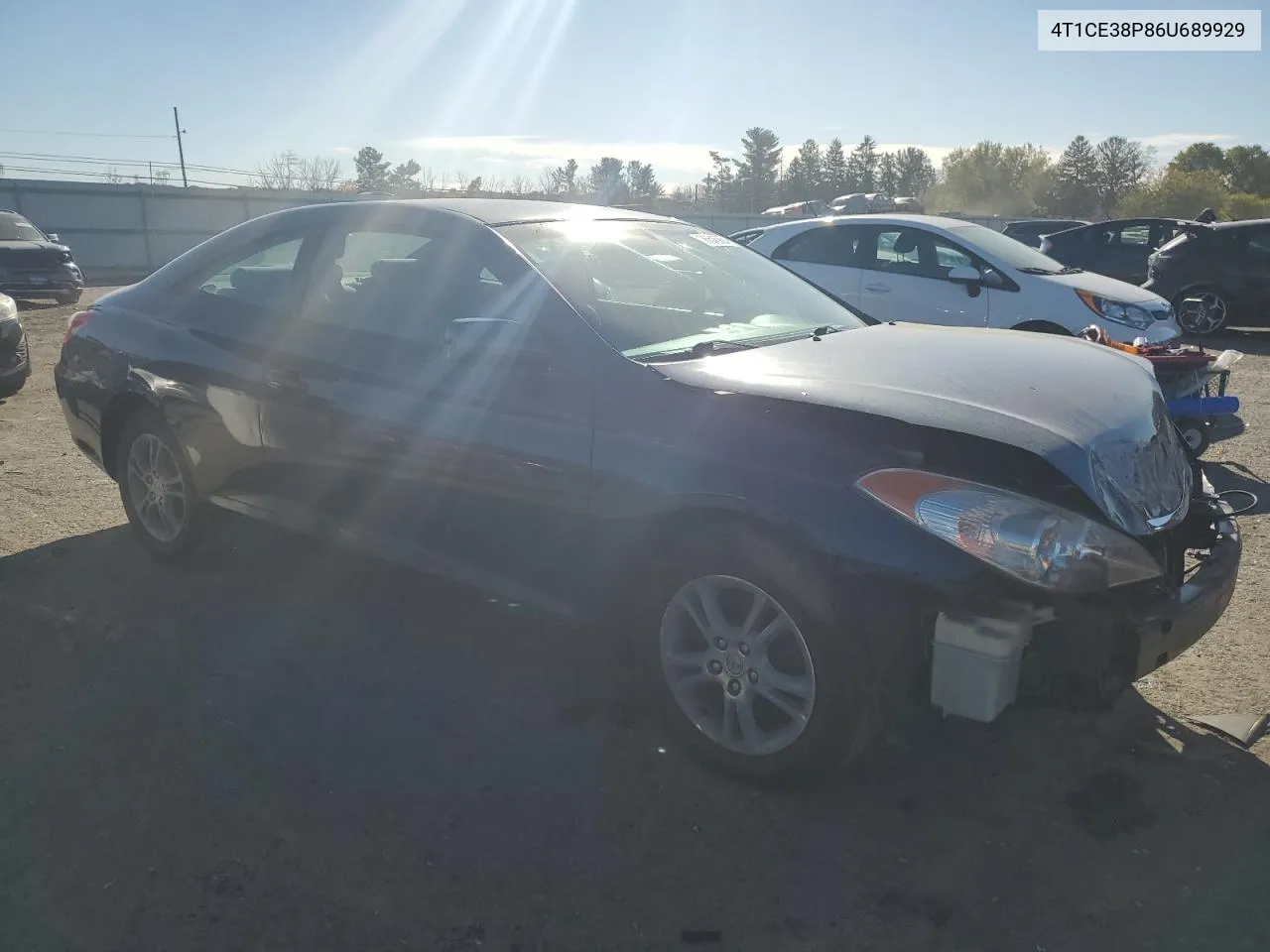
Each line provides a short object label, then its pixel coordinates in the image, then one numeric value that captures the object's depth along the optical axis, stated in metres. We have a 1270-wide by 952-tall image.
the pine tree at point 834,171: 86.75
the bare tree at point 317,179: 47.94
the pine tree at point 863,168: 89.80
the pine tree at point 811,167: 87.14
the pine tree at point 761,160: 94.94
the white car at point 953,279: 8.27
